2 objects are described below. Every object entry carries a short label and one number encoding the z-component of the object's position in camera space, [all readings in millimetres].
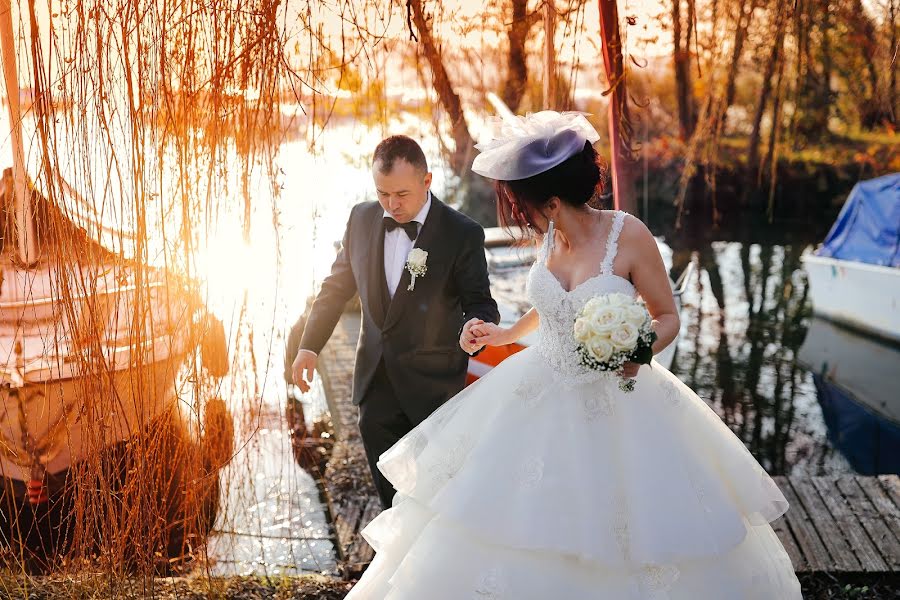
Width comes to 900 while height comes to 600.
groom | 3299
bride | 2307
